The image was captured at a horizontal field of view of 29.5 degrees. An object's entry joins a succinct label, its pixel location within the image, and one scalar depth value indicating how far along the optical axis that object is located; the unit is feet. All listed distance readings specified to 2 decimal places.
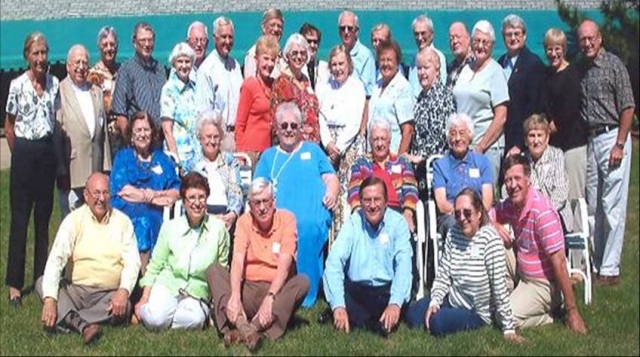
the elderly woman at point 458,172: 28.71
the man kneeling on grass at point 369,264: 26.53
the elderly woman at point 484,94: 30.83
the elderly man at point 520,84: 31.81
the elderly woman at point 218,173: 29.04
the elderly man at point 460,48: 31.81
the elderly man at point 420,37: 33.30
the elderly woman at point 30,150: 29.86
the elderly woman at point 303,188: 29.19
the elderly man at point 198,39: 32.76
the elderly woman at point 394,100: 31.14
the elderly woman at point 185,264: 26.78
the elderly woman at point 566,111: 31.32
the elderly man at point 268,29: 32.81
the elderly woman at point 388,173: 29.09
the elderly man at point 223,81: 31.65
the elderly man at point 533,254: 26.40
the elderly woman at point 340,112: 31.30
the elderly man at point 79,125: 31.07
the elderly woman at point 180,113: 31.07
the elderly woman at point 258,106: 30.81
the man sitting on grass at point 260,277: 25.81
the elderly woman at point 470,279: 25.59
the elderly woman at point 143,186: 29.43
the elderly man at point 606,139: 31.14
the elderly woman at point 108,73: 32.32
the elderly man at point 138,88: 31.76
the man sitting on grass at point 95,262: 26.96
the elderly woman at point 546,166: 29.14
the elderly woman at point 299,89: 30.76
